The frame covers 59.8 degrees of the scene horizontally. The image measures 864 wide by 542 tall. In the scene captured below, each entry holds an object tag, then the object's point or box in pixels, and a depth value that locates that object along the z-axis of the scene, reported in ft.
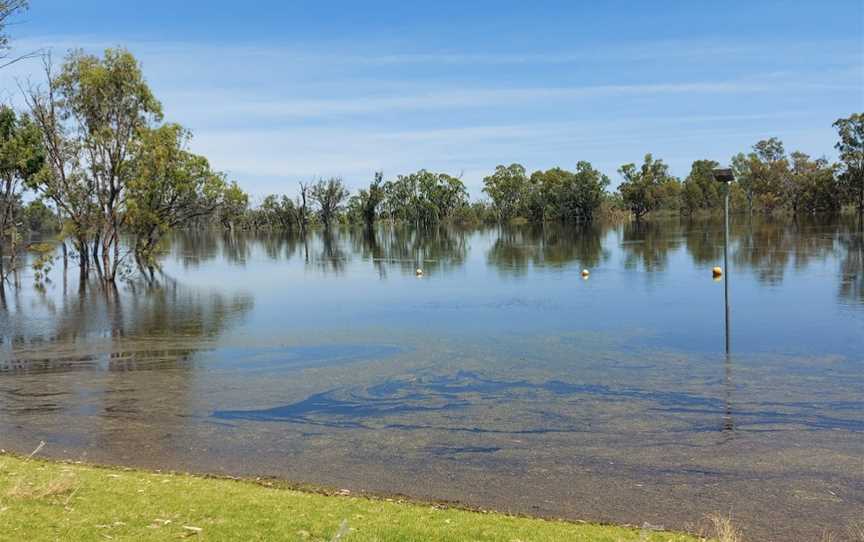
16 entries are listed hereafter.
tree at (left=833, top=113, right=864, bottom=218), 322.75
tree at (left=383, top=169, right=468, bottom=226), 439.22
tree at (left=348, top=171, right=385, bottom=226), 420.77
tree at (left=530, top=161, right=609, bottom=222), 396.78
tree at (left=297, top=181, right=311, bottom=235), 420.77
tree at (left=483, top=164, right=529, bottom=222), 431.43
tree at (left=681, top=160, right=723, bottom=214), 404.77
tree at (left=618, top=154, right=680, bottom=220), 403.13
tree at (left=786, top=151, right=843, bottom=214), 355.56
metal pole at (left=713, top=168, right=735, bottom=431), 39.42
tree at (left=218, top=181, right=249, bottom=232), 151.74
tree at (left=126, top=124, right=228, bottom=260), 125.80
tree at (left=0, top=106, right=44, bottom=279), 115.24
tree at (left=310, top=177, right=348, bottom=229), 423.23
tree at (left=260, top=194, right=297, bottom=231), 440.86
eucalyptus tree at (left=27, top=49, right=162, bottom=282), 118.52
